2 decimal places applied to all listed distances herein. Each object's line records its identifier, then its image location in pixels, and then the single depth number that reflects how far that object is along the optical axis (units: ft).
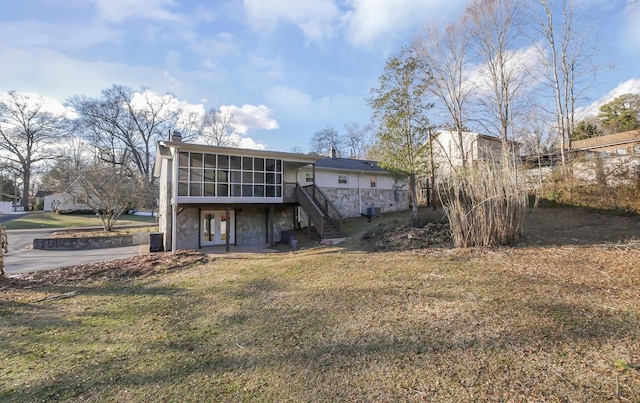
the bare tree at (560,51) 46.83
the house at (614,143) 67.31
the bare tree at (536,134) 52.32
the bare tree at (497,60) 48.08
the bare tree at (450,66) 48.34
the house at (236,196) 39.63
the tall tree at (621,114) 78.05
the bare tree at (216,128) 126.41
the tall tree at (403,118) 38.68
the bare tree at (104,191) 58.95
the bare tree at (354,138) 138.24
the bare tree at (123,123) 108.78
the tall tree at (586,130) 82.99
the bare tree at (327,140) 141.90
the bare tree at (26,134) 112.37
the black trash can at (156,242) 42.63
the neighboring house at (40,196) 132.93
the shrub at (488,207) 24.36
